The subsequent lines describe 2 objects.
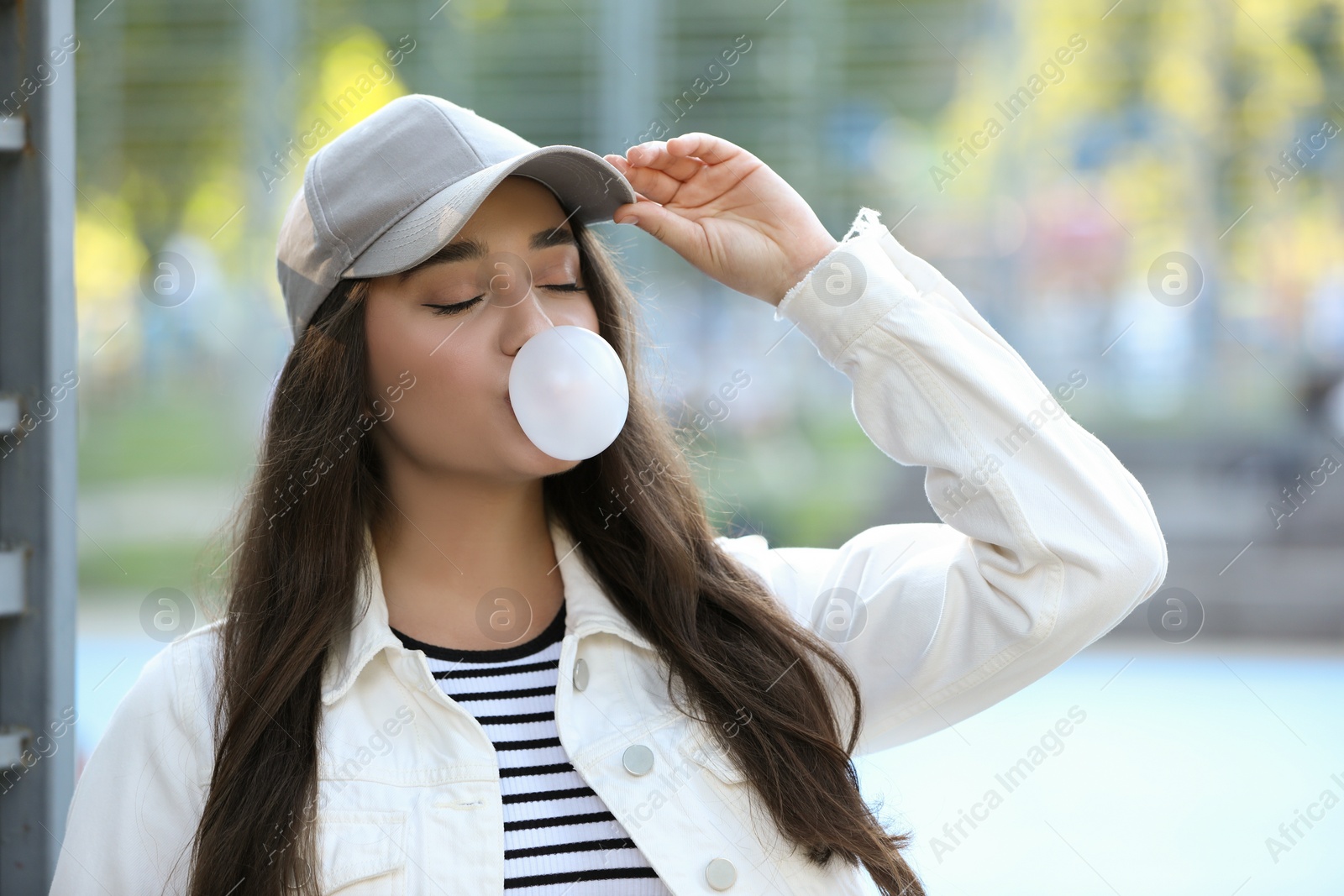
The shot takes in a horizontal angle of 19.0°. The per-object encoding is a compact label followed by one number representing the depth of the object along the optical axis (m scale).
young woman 2.23
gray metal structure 2.23
